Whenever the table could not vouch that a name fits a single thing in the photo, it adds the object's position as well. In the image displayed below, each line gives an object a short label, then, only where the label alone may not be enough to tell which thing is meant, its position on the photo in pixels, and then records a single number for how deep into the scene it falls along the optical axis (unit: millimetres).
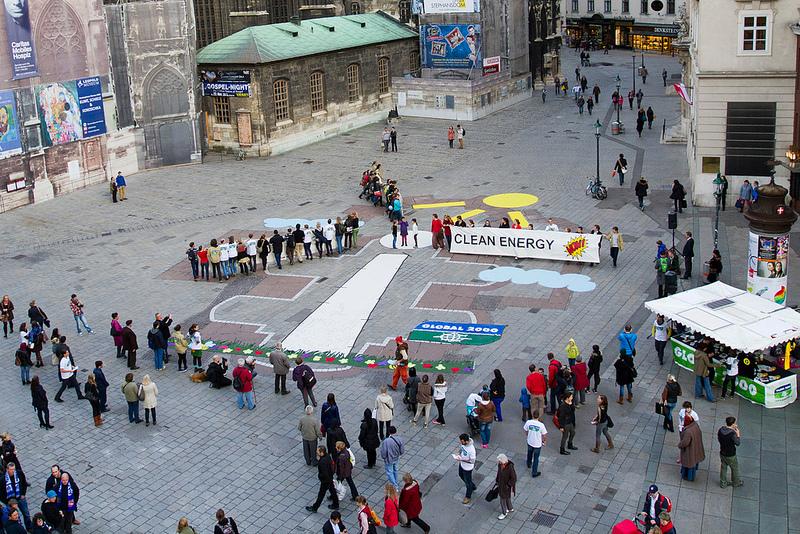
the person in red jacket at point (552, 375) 23125
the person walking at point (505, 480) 18816
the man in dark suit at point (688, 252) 32094
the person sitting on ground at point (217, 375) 25641
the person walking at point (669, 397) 22016
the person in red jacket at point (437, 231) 36094
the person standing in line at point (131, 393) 23375
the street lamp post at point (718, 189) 37288
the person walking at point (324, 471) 19312
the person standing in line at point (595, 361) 24014
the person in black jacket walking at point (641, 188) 40250
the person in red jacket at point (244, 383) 24016
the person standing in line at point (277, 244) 35062
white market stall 23094
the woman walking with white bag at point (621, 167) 44250
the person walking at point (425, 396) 22766
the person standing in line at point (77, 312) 29375
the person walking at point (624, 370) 23469
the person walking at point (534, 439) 20312
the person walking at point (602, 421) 20938
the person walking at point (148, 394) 23391
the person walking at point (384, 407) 21812
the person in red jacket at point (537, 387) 22688
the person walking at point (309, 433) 21141
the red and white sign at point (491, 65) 65312
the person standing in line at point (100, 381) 23828
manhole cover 19078
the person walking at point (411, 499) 18484
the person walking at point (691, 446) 19766
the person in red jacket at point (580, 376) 23359
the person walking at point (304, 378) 23875
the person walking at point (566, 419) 21203
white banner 33812
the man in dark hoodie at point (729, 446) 19455
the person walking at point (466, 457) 19562
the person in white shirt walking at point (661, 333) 25422
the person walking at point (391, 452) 20016
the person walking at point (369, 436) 21109
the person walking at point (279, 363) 24531
